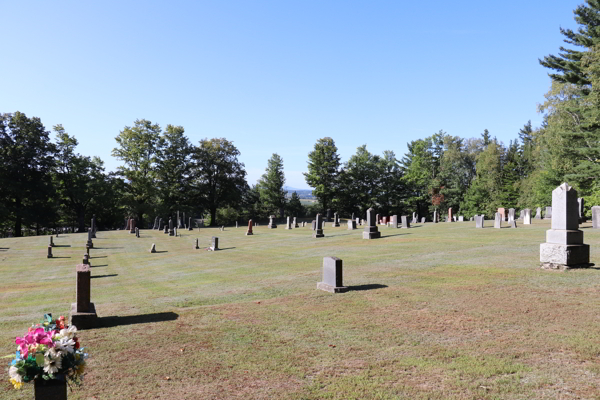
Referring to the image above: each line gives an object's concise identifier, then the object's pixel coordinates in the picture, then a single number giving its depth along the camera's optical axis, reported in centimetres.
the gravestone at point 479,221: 2977
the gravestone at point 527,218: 3151
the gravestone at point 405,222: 3415
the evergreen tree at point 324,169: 7656
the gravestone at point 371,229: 2673
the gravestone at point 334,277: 1095
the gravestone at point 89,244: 3225
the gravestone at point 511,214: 3166
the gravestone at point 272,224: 5094
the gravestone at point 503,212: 3832
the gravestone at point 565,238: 1159
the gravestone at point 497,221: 2828
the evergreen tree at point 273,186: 8081
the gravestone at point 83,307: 866
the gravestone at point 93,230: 4303
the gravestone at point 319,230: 3157
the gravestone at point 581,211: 2820
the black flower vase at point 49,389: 408
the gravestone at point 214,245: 2762
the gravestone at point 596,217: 2358
